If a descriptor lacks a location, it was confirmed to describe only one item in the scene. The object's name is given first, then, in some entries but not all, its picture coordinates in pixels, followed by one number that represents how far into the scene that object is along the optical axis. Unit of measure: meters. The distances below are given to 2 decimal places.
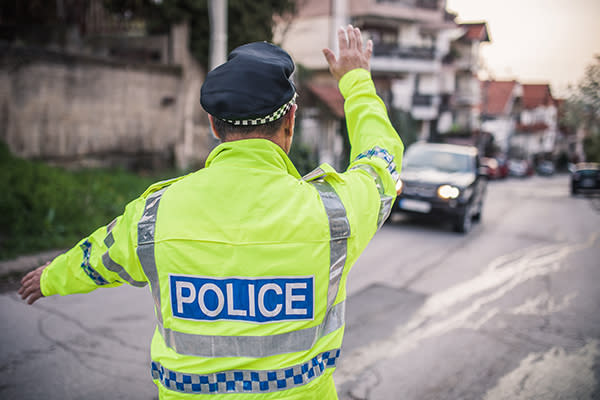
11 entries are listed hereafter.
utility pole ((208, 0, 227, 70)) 7.16
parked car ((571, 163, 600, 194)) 21.75
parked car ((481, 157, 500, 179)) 31.53
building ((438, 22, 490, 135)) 41.59
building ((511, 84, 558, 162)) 59.62
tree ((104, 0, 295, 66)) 11.90
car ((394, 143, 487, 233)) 9.60
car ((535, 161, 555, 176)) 47.41
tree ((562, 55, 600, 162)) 14.21
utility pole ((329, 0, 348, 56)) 25.36
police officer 1.34
